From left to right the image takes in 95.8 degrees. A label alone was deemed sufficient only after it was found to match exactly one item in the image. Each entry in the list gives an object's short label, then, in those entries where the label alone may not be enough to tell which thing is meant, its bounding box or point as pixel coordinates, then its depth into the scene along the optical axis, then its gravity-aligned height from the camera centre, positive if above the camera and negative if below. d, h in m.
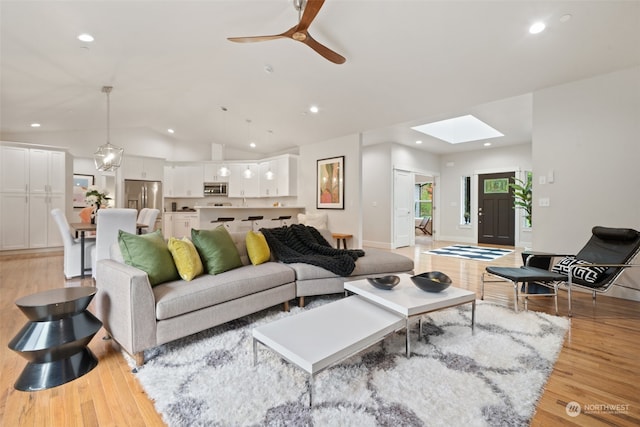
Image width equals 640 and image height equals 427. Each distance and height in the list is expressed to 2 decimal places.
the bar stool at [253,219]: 6.26 -0.19
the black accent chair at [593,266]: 2.86 -0.56
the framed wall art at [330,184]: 6.50 +0.63
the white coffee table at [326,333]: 1.49 -0.73
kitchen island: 5.88 -0.13
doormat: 6.04 -0.93
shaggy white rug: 1.45 -1.02
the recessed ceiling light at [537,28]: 2.87 +1.86
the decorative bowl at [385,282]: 2.36 -0.59
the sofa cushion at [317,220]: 6.66 -0.22
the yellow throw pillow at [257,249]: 3.04 -0.41
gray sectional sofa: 1.90 -0.69
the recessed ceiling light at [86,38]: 3.34 +2.02
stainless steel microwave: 8.52 +0.65
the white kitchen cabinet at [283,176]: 7.39 +0.90
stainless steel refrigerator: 7.48 +0.41
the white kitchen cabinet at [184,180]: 8.29 +0.86
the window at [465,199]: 8.52 +0.34
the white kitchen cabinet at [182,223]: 8.15 -0.37
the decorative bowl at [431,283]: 2.26 -0.58
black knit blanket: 3.01 -0.46
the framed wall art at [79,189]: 7.03 +0.50
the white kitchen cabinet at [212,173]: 8.44 +1.08
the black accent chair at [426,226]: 11.00 -0.58
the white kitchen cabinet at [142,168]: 7.44 +1.11
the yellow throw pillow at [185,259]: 2.40 -0.41
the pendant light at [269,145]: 6.52 +1.87
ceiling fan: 2.20 +1.56
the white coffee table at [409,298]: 1.99 -0.65
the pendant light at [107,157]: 4.70 +0.87
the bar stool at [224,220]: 5.92 -0.21
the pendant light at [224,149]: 6.19 +1.83
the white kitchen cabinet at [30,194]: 5.72 +0.32
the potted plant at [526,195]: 5.05 +0.29
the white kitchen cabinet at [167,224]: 8.07 -0.40
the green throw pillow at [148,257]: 2.21 -0.37
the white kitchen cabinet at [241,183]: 8.37 +0.79
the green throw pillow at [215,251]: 2.64 -0.38
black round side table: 1.71 -0.79
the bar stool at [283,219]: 6.73 -0.20
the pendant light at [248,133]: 6.54 +2.00
